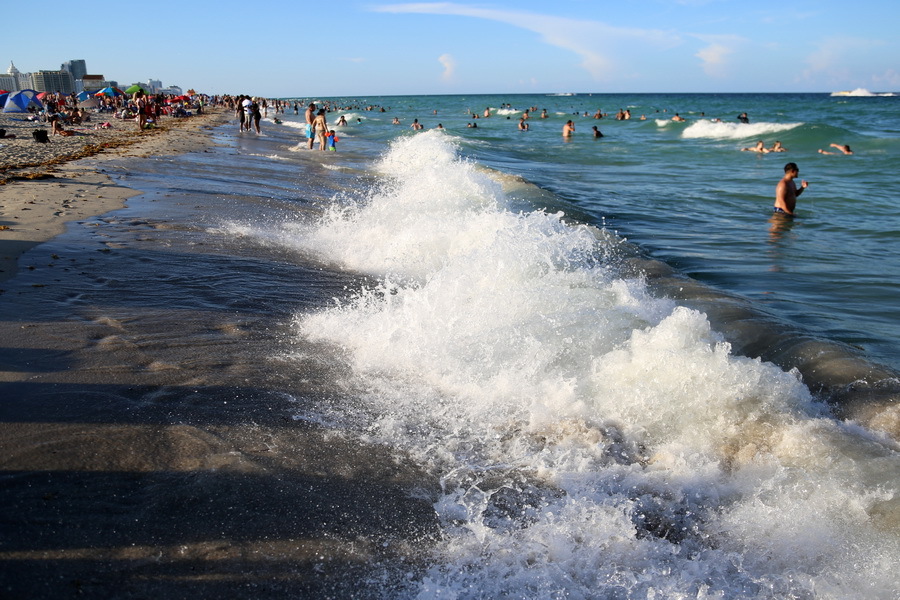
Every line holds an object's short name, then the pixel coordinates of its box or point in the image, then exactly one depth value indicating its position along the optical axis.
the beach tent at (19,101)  28.64
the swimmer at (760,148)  24.02
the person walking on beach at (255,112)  28.62
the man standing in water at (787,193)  11.62
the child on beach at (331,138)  21.05
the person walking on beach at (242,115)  29.81
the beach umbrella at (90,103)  38.66
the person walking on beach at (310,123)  21.56
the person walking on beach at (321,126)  20.83
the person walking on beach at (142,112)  26.30
